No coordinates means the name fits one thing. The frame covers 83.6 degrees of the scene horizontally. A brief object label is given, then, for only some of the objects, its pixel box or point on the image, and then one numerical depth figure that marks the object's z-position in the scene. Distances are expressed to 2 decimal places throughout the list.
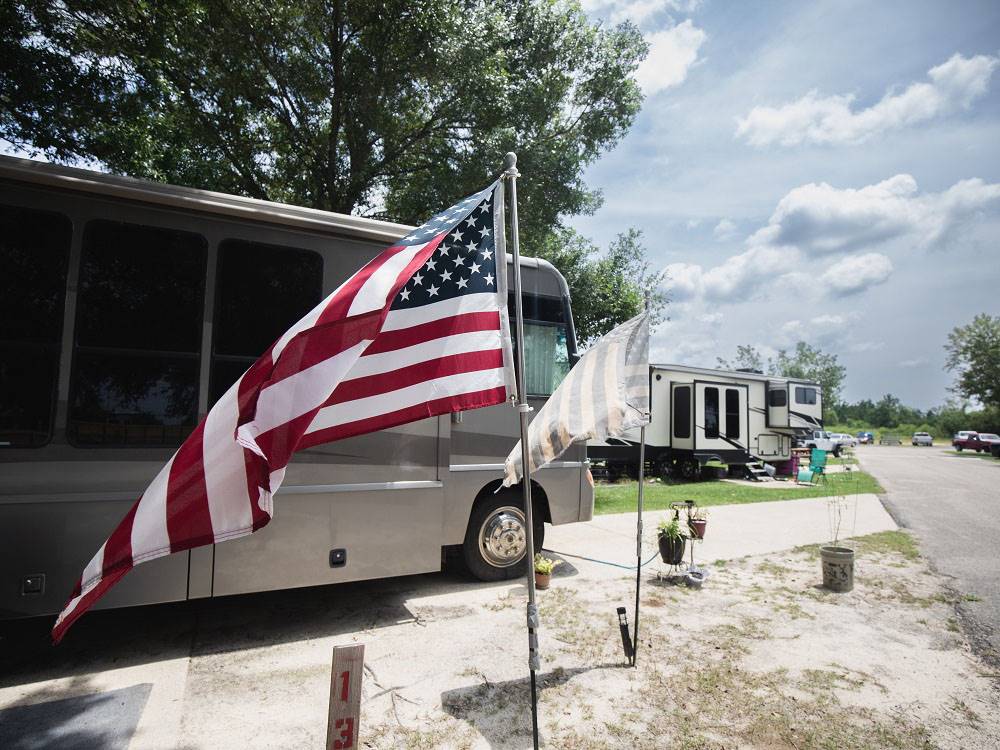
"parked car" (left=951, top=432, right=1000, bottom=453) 41.16
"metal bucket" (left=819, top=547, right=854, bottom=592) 6.08
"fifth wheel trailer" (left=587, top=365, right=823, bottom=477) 16.48
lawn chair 17.12
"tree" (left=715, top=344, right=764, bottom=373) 66.19
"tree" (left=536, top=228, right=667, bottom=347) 15.81
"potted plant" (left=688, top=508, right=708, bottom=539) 6.60
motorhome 3.68
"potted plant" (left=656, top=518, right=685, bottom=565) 6.30
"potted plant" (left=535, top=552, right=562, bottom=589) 5.68
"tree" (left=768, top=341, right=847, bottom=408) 64.62
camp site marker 2.14
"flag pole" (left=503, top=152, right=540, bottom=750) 2.85
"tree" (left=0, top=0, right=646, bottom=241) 8.51
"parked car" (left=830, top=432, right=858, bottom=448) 36.97
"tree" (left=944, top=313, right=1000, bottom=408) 47.97
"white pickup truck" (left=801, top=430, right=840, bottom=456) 29.64
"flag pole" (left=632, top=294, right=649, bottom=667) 4.09
